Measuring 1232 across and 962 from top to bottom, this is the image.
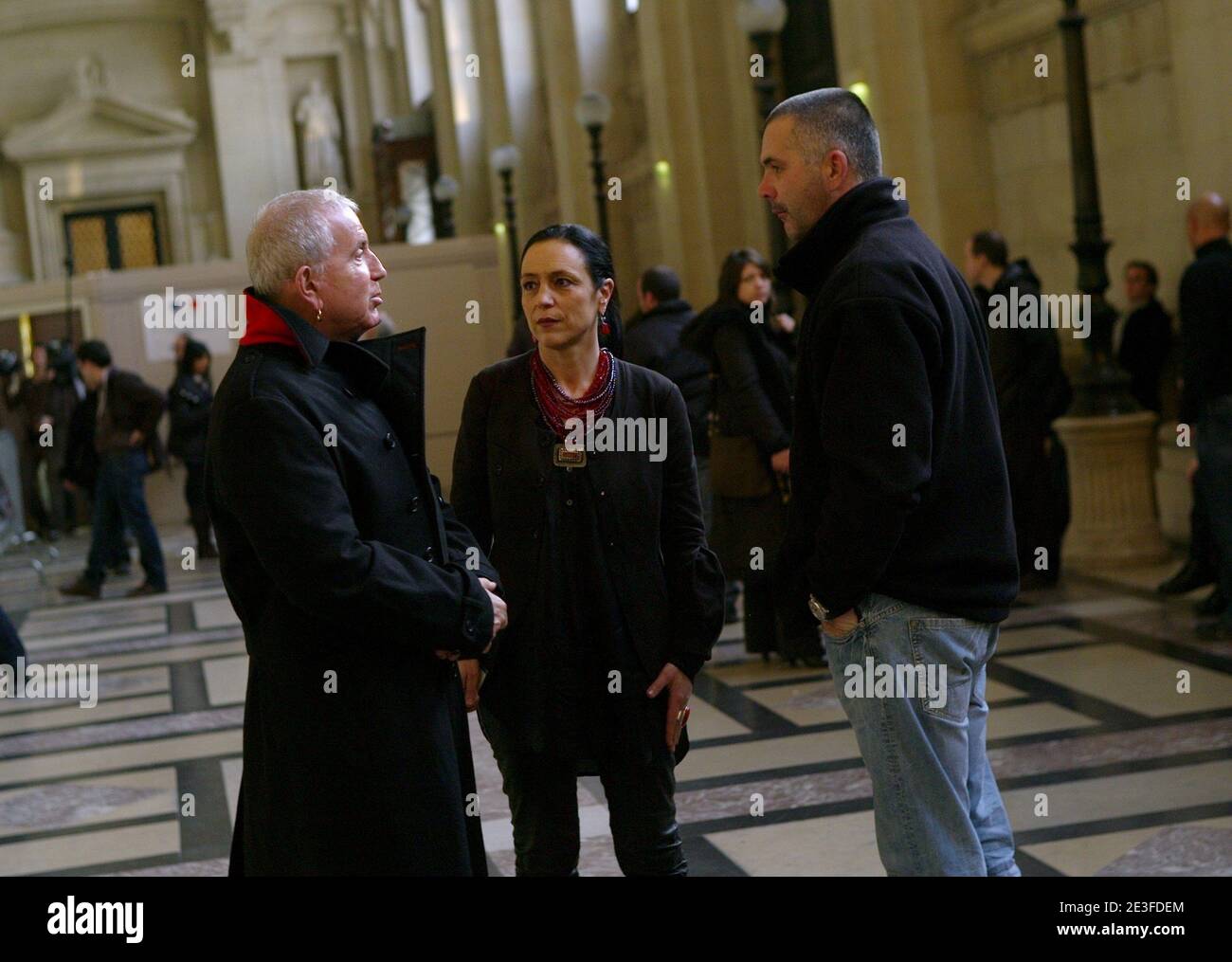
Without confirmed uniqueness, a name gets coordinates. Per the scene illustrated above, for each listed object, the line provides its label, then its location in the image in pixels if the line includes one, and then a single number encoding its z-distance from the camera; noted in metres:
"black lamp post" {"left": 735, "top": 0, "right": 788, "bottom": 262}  11.74
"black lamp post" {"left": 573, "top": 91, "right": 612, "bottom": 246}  18.09
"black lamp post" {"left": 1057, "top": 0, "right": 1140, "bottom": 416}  10.33
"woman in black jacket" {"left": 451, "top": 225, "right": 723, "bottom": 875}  3.79
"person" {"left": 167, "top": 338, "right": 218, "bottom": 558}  14.63
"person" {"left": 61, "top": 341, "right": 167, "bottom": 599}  13.21
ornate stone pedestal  10.21
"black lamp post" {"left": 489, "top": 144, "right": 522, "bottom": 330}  21.44
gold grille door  43.03
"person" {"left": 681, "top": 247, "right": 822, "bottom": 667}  7.75
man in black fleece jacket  3.23
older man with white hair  2.99
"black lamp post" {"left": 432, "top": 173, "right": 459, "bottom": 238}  26.19
